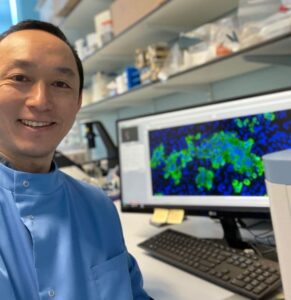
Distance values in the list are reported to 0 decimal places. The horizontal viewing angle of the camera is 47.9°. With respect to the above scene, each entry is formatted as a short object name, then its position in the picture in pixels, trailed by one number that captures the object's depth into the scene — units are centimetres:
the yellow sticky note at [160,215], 108
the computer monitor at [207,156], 87
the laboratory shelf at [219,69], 107
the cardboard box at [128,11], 155
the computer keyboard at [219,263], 70
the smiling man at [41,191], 63
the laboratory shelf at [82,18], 230
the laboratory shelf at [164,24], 146
